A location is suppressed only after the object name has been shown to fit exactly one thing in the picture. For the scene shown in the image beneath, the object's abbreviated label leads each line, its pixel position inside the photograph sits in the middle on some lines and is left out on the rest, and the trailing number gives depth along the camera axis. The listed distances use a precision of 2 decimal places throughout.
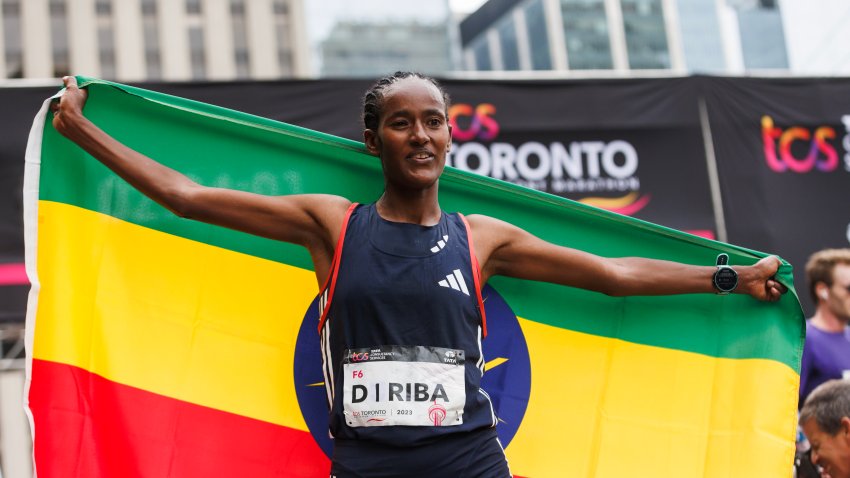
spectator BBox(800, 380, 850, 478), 3.61
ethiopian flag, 3.48
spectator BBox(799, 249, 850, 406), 5.70
